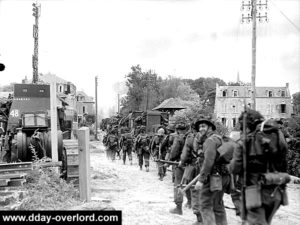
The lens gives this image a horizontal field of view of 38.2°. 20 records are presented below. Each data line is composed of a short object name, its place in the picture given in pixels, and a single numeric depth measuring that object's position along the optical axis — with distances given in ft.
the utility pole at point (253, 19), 54.49
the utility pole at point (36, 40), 89.60
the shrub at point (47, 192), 23.22
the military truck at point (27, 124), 33.86
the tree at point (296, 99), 225.02
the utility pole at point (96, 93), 165.41
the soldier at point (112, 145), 78.64
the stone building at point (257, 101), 209.63
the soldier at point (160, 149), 46.21
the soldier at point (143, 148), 58.02
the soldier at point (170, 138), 41.71
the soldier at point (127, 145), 69.77
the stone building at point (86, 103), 291.65
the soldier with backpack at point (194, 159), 23.70
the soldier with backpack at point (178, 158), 27.89
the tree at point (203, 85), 268.04
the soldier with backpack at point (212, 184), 20.72
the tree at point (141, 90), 170.71
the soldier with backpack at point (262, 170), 16.75
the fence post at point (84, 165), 27.94
